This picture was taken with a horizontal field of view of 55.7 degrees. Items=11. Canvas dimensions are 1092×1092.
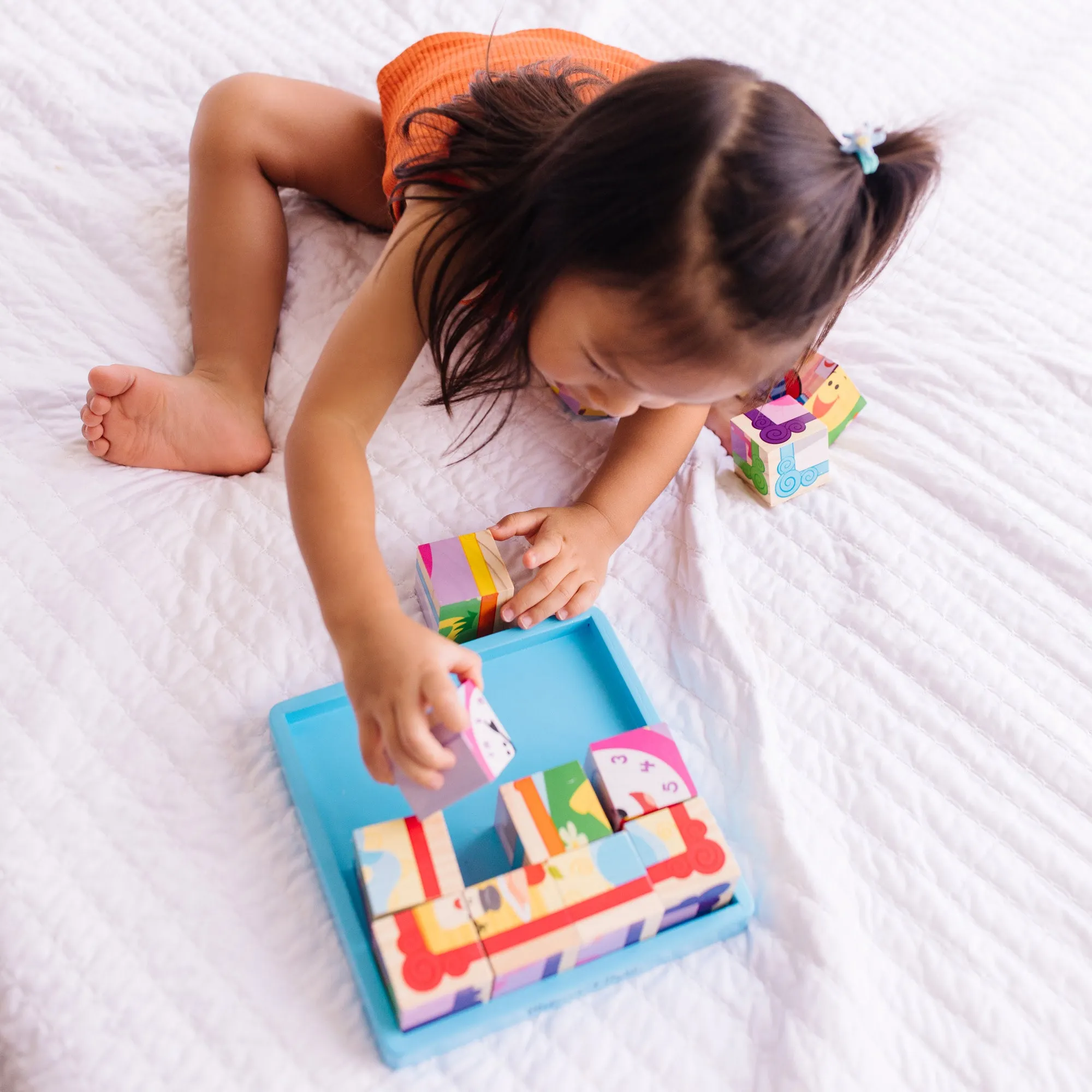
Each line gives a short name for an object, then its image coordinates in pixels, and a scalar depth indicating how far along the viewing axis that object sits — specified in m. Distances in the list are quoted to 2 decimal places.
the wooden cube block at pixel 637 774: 0.65
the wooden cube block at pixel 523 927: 0.59
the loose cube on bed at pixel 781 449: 0.85
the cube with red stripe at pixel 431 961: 0.57
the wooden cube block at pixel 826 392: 0.90
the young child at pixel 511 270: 0.59
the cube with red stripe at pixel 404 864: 0.60
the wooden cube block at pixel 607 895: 0.60
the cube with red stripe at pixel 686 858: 0.62
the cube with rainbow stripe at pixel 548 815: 0.63
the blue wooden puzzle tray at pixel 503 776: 0.60
